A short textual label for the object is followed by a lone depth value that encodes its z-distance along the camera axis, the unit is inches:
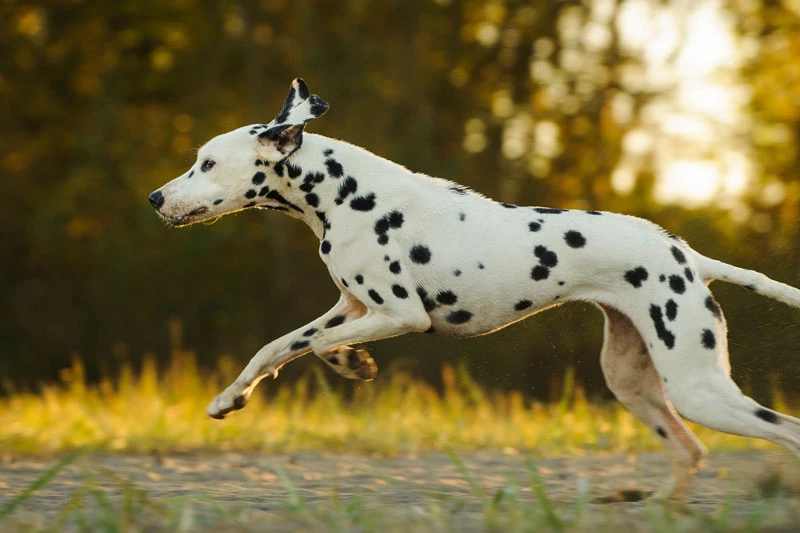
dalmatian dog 406.6
